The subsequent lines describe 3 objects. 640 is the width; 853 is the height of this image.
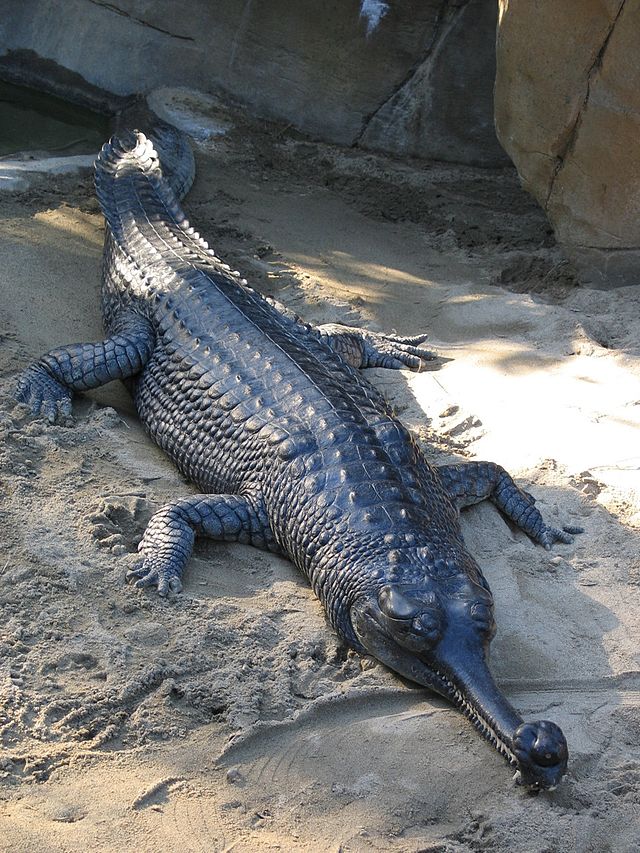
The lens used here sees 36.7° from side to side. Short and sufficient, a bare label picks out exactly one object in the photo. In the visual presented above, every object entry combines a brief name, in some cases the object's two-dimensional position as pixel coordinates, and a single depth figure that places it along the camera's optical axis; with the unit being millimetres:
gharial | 3381
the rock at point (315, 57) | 8500
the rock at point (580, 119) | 5785
